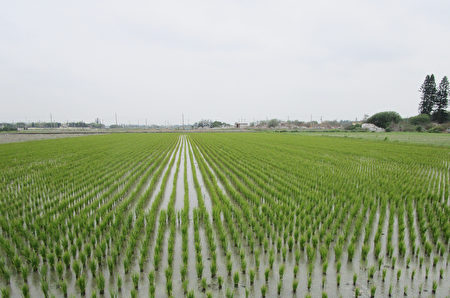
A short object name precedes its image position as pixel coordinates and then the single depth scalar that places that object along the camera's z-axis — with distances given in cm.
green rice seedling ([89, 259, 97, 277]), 311
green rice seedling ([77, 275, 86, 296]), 280
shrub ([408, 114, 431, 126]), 5538
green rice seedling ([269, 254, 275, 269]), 332
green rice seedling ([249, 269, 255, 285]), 302
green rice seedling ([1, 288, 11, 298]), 265
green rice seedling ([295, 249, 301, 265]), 347
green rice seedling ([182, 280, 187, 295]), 287
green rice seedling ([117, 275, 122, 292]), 285
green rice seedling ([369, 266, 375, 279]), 306
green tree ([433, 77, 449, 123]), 5841
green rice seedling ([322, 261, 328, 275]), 320
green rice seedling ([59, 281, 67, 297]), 276
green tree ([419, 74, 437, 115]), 6222
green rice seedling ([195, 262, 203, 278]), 315
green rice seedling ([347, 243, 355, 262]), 351
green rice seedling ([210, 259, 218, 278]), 317
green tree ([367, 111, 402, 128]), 6131
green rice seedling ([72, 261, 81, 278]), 306
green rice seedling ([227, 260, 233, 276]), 321
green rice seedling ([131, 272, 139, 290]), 289
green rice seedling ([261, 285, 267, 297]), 279
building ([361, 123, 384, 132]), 6069
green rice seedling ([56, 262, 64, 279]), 308
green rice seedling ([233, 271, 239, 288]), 295
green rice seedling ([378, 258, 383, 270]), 328
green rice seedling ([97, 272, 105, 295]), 283
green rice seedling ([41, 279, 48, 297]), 271
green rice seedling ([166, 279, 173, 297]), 280
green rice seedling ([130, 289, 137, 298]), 268
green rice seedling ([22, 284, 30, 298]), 267
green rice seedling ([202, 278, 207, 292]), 289
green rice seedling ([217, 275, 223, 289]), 295
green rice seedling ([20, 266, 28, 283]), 302
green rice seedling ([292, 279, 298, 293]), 288
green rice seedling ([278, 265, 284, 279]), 308
